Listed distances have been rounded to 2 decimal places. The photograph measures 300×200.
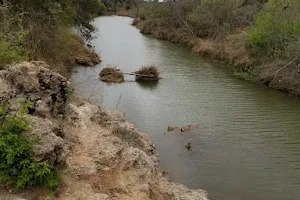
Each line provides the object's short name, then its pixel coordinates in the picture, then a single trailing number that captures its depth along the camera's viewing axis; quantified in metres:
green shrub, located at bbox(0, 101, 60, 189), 7.45
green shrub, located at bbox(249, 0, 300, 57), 27.12
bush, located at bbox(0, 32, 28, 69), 10.88
